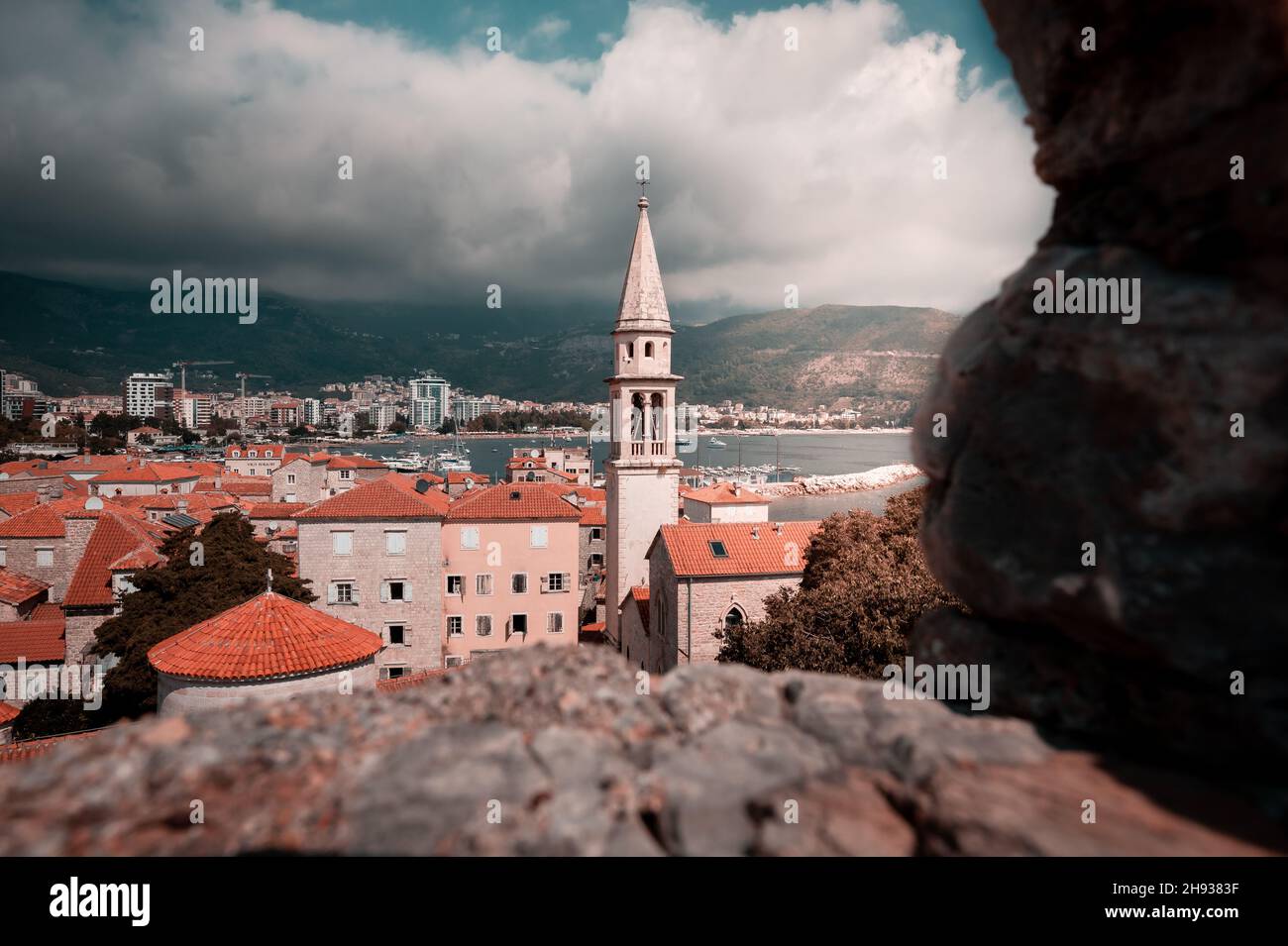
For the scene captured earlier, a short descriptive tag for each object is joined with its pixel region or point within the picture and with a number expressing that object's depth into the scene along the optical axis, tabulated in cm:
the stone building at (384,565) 3034
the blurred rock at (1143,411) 238
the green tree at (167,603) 2211
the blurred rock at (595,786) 229
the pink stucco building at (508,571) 3331
